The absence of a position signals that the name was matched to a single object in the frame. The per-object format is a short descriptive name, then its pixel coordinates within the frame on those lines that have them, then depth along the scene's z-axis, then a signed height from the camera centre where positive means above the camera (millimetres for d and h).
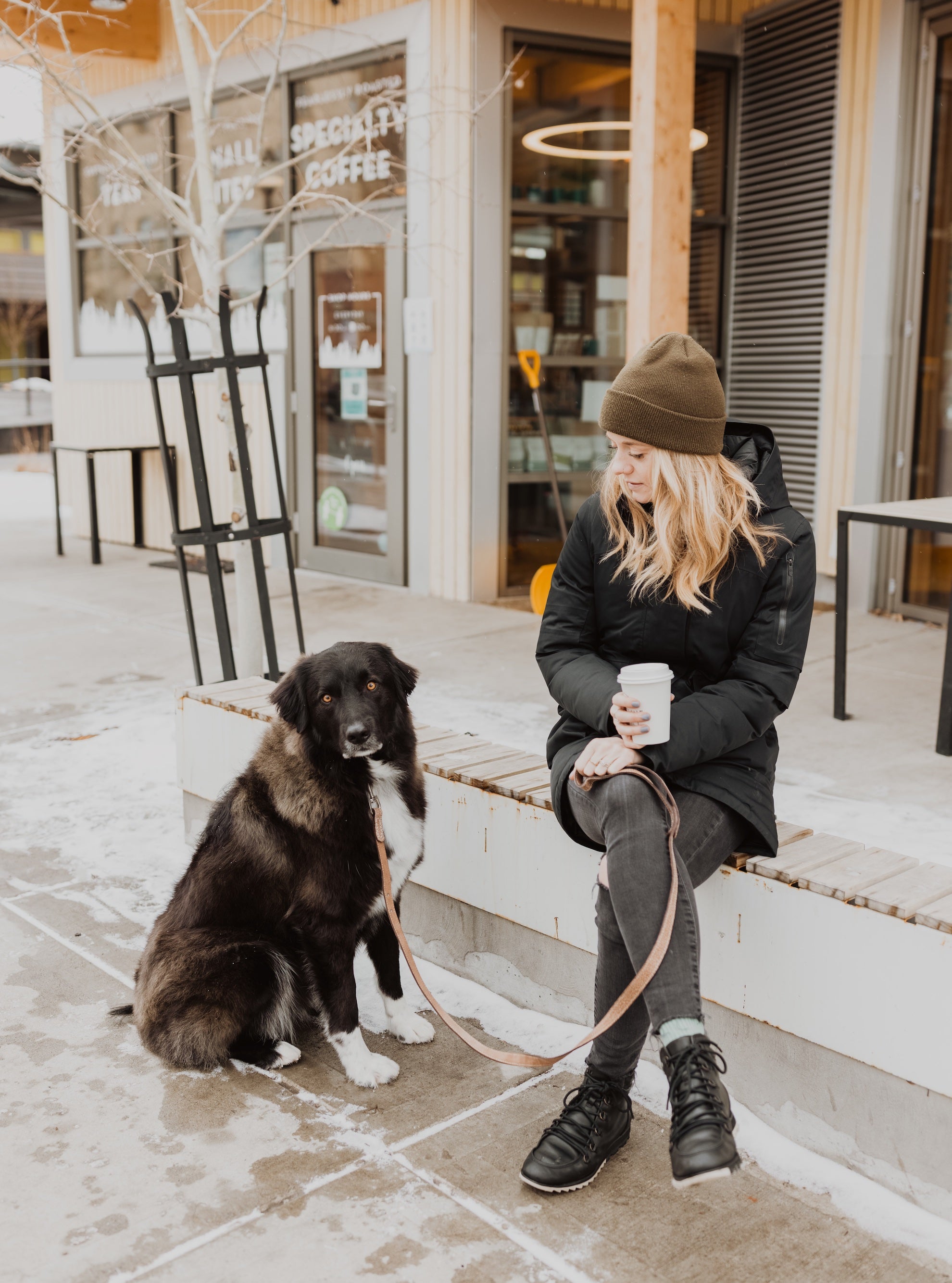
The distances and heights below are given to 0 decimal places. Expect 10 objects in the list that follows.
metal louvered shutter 7344 +1091
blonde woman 2295 -509
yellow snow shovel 6703 -470
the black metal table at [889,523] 4469 -480
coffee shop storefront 6938 +805
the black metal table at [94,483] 9586 -691
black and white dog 2617 -1035
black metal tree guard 4734 -329
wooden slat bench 2256 -904
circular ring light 7566 +1559
